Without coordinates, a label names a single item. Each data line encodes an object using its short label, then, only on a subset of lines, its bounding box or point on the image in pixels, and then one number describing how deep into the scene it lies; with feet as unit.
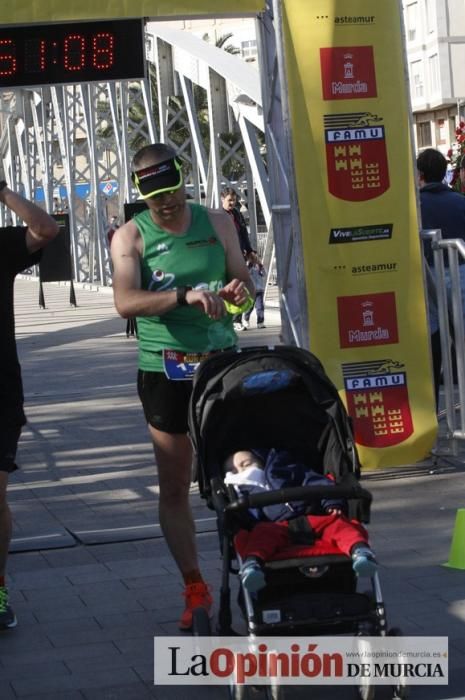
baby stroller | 28.68
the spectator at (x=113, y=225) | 173.34
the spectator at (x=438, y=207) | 60.69
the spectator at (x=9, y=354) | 35.91
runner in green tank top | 34.59
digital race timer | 54.74
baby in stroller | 28.52
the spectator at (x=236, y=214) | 106.60
